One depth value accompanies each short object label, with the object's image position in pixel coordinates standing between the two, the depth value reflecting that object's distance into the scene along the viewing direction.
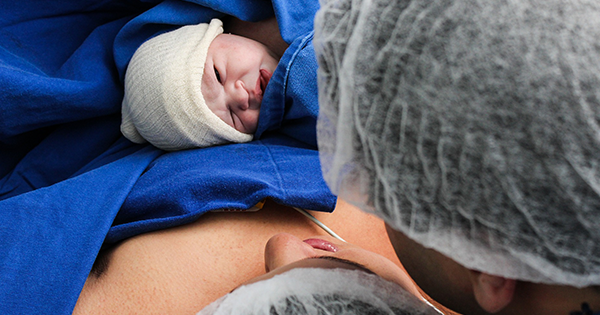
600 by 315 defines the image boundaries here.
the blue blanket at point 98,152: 1.03
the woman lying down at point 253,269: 0.95
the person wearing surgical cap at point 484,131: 0.62
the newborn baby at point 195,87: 1.10
